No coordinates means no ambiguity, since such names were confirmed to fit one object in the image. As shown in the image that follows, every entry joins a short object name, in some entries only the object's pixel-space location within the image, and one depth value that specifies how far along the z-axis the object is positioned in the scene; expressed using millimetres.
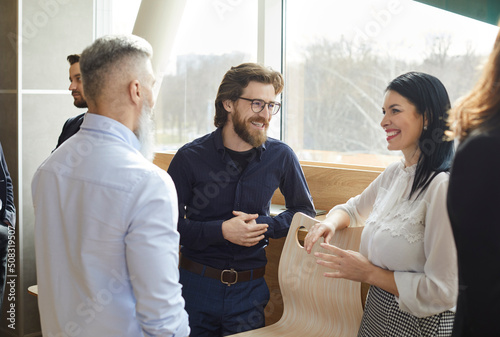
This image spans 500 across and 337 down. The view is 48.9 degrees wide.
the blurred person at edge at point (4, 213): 3172
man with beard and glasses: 2320
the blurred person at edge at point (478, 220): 882
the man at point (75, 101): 3510
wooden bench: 2914
